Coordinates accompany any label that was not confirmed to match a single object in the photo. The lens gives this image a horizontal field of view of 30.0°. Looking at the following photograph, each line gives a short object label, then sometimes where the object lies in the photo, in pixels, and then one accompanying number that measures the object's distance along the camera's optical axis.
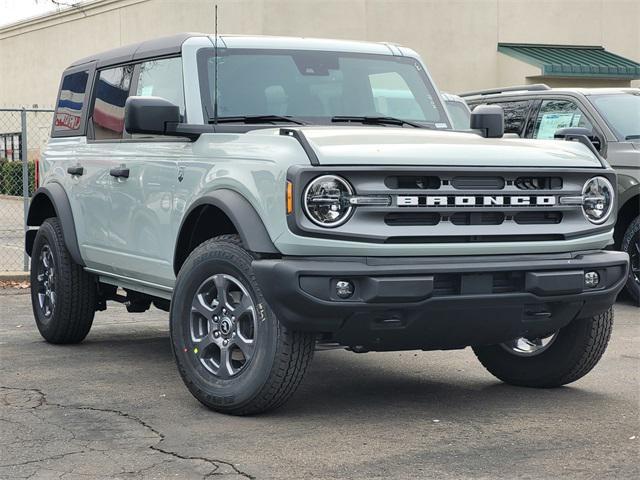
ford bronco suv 5.45
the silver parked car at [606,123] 10.50
